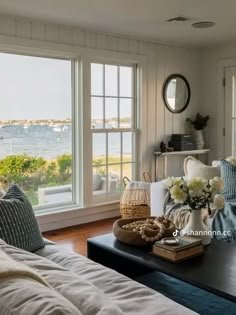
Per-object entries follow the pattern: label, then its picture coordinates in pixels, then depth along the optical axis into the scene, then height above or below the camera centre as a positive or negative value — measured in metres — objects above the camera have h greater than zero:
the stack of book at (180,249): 2.05 -0.61
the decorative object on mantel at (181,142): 5.34 -0.09
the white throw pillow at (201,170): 3.77 -0.34
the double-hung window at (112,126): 4.75 +0.12
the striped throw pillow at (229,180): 3.61 -0.42
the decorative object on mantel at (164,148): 5.26 -0.17
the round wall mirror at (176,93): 5.38 +0.60
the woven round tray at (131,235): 2.26 -0.59
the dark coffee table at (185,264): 1.79 -0.67
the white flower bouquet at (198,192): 2.27 -0.33
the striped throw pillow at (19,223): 2.09 -0.48
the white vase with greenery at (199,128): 5.60 +0.11
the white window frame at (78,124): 4.24 +0.14
